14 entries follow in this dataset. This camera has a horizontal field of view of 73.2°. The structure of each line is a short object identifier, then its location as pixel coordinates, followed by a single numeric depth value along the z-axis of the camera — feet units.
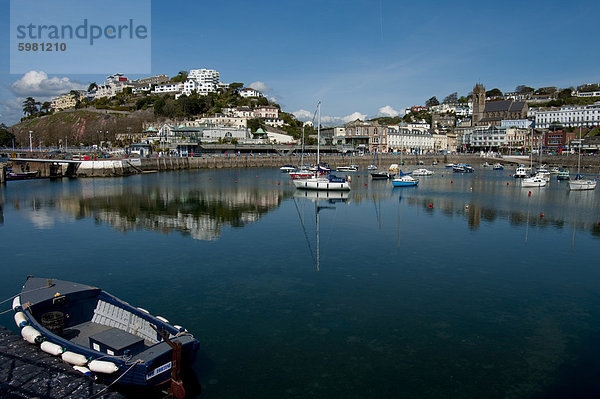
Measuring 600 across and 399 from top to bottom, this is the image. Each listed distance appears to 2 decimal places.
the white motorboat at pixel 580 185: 173.99
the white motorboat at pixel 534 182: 189.78
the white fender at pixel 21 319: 35.73
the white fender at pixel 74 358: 31.17
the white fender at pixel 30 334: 34.09
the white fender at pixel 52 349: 32.37
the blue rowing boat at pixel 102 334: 30.45
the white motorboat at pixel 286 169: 272.15
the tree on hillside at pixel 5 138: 377.71
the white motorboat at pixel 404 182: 190.45
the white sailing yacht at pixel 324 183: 160.25
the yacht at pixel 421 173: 259.80
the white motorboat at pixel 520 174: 236.02
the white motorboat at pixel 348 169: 303.27
